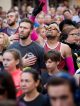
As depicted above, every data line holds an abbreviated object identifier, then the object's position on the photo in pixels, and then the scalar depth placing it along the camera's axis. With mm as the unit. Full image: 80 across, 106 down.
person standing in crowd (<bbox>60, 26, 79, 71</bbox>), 10827
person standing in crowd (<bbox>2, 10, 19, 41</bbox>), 13320
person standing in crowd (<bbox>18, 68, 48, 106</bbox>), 7051
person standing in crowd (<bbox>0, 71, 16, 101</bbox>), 5413
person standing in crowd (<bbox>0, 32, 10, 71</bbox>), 10063
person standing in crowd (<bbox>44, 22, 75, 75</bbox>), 9915
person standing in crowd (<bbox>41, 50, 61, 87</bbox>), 8821
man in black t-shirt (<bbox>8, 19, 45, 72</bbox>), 9691
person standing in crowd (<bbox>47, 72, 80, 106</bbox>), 4961
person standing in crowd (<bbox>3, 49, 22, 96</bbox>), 8107
